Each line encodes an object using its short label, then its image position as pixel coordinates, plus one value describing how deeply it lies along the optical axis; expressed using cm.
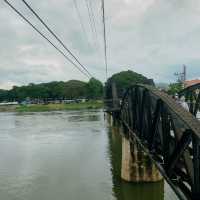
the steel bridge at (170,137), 820
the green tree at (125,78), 18771
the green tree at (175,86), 10208
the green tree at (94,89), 19025
